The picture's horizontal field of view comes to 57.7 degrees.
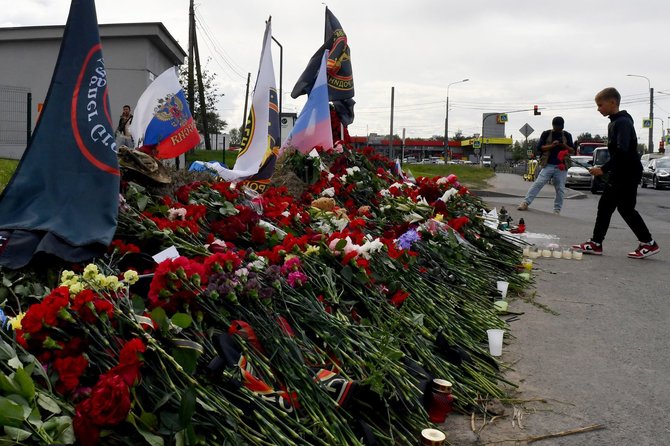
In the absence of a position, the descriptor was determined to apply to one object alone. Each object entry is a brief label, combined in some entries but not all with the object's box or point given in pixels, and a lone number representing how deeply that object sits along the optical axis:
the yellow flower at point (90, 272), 2.23
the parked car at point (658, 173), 25.97
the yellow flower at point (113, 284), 2.22
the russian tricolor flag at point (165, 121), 4.97
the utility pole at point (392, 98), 29.08
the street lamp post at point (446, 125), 40.73
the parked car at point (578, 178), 25.64
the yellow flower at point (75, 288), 2.07
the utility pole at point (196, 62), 24.44
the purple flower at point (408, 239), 4.75
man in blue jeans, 10.26
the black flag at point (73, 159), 2.80
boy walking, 6.73
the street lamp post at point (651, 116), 46.78
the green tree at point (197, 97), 28.28
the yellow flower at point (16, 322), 2.01
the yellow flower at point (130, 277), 2.29
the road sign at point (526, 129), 28.38
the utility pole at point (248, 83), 41.15
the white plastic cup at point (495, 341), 3.55
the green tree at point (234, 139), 46.63
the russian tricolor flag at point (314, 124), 7.59
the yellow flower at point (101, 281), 2.21
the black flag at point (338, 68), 8.94
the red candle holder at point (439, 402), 2.70
